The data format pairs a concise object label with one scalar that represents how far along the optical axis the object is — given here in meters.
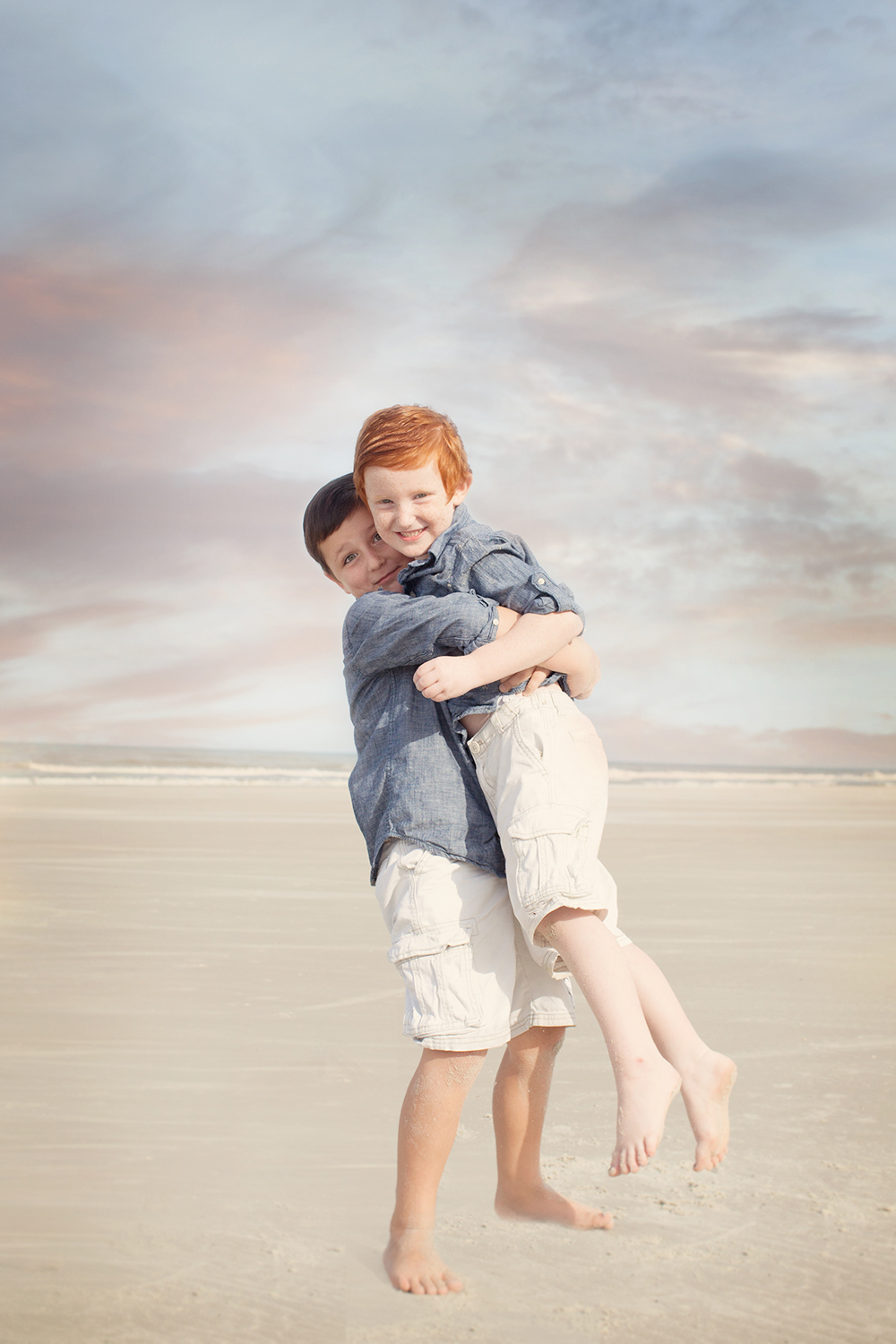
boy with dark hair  2.17
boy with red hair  2.04
